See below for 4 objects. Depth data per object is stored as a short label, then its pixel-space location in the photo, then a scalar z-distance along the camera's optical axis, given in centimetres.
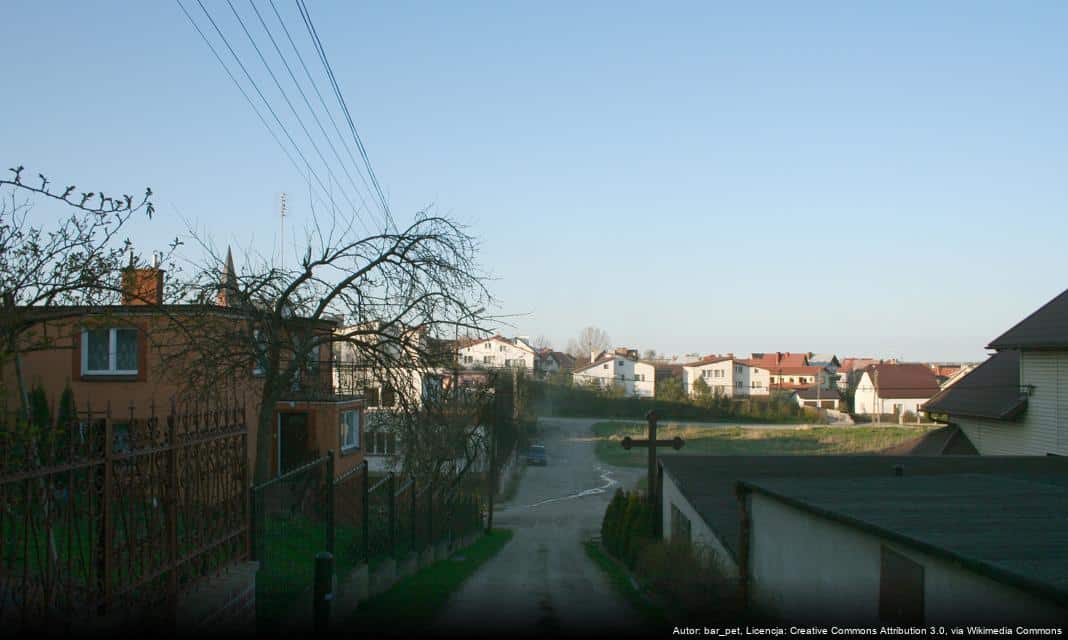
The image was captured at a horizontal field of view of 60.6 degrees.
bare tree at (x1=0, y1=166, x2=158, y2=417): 726
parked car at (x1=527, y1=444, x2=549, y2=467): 5391
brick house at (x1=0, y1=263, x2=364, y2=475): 843
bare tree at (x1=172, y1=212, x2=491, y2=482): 1653
